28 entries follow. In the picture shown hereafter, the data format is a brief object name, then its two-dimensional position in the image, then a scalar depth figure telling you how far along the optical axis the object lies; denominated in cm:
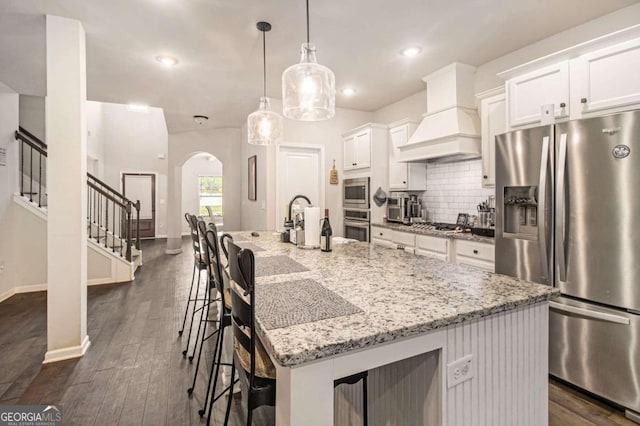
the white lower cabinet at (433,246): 320
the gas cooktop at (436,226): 357
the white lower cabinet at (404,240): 367
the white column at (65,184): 244
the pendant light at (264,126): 298
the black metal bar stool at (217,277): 158
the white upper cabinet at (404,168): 416
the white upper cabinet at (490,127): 298
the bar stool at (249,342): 99
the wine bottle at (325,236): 229
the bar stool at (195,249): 261
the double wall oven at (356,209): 446
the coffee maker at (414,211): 413
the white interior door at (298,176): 457
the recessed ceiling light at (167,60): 320
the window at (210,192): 1143
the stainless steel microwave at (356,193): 446
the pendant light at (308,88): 197
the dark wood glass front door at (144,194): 925
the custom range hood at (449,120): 325
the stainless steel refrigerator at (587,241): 183
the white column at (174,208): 719
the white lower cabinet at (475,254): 275
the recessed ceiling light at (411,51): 302
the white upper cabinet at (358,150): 448
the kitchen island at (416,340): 86
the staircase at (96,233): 434
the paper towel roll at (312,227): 244
